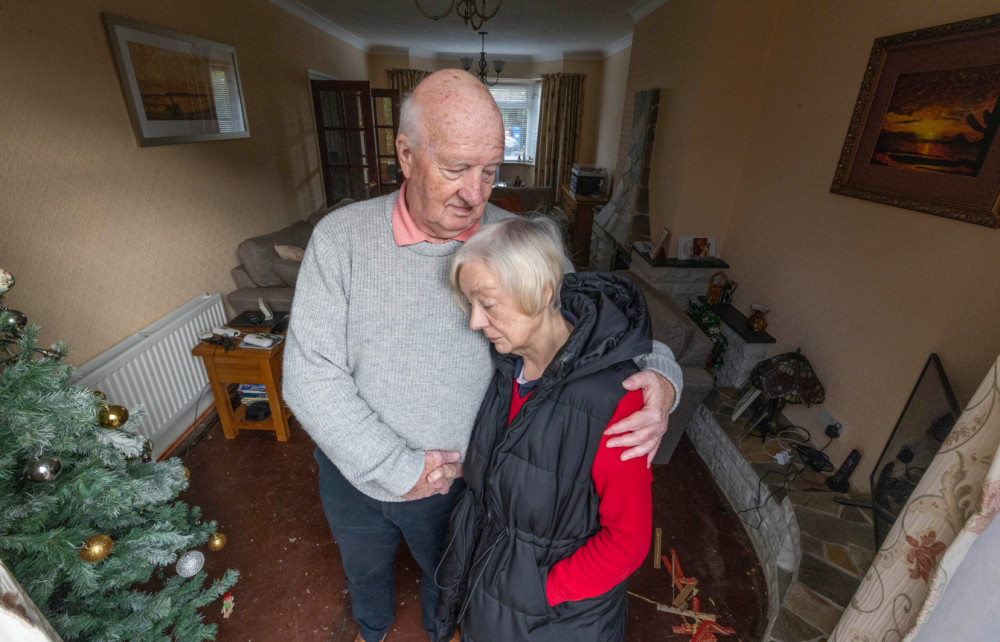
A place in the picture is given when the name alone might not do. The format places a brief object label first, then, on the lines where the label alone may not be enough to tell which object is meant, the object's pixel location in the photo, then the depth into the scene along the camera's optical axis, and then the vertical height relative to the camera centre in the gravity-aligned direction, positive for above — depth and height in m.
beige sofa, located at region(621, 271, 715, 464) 2.04 -0.93
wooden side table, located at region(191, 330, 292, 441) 2.24 -1.18
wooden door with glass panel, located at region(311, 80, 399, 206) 4.54 -0.09
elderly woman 0.79 -0.56
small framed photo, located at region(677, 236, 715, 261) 3.04 -0.69
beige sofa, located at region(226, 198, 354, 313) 2.85 -0.93
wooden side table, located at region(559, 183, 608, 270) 5.37 -0.97
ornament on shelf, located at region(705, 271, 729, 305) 2.92 -0.90
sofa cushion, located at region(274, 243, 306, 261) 3.03 -0.79
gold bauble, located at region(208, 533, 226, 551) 1.46 -1.30
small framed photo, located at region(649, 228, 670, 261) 3.12 -0.70
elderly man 0.77 -0.36
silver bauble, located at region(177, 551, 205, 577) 1.40 -1.31
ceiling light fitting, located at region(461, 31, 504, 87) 4.90 +0.81
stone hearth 1.43 -1.39
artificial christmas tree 0.94 -0.84
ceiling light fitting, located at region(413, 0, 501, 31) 2.25 +1.12
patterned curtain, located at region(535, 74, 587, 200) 6.62 +0.15
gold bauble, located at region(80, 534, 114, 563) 0.99 -0.89
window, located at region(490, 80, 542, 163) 7.57 +0.37
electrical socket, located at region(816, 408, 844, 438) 2.03 -1.18
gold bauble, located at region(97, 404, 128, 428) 1.12 -0.71
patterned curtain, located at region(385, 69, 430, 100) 6.62 +0.79
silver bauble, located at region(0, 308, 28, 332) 0.98 -0.42
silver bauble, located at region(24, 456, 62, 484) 0.94 -0.70
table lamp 2.04 -1.06
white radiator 1.90 -1.10
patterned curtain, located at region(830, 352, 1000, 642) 0.68 -0.62
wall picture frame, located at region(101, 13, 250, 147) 2.08 +0.22
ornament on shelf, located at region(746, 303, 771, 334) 2.48 -0.93
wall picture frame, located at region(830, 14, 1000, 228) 1.42 +0.08
